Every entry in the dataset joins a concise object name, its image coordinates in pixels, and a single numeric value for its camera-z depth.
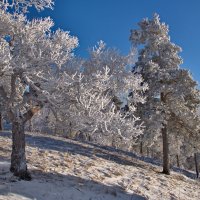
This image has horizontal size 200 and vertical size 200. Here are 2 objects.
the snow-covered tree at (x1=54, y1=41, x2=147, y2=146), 8.75
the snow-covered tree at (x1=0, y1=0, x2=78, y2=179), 9.00
